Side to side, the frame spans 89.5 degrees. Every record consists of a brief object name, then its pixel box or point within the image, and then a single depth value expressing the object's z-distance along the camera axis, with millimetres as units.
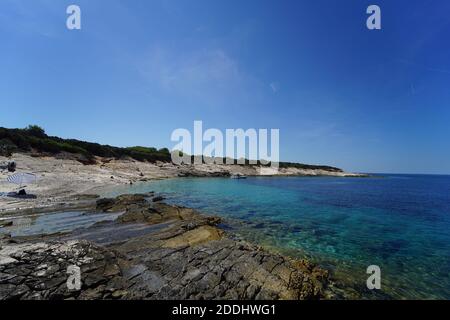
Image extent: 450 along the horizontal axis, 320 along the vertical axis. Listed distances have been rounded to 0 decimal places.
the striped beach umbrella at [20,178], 28062
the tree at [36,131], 71125
